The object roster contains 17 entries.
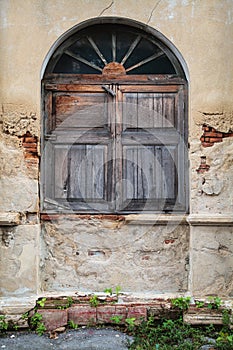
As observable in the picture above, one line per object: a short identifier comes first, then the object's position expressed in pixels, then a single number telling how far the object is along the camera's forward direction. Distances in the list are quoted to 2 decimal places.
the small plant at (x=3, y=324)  4.75
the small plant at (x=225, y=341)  4.29
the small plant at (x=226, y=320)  4.70
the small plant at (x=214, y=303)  4.88
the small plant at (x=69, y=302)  4.96
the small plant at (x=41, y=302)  4.91
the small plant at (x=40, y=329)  4.74
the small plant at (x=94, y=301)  4.98
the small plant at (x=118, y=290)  5.10
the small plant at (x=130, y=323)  4.78
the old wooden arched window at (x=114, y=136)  5.24
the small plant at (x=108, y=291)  5.11
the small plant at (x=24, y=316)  4.81
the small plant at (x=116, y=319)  4.87
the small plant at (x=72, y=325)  4.86
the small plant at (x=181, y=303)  4.91
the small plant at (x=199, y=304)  4.89
